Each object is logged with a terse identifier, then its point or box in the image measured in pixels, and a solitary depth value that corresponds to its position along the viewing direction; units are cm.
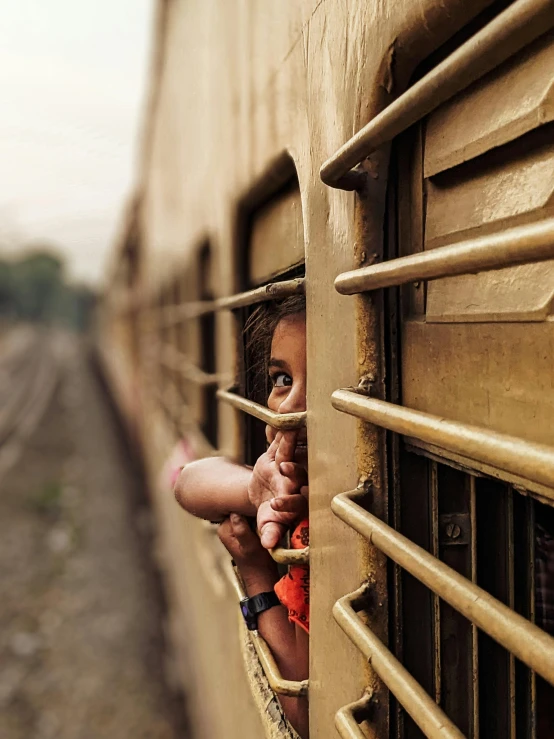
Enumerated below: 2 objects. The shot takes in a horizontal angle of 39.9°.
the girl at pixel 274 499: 129
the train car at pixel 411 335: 76
